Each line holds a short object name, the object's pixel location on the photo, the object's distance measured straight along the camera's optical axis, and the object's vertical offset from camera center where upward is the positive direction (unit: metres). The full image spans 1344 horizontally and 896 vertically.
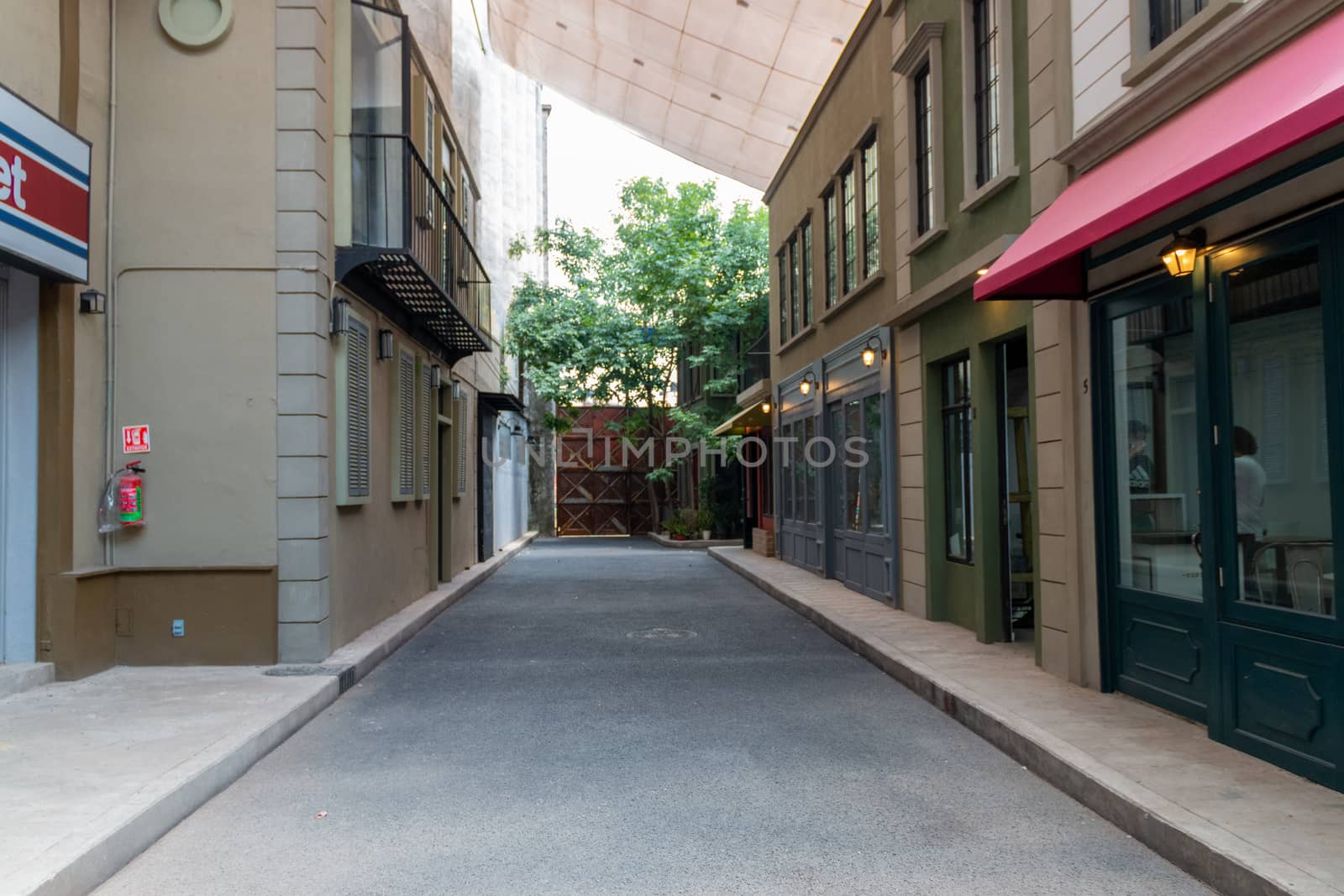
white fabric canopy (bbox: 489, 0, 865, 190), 22.66 +9.94
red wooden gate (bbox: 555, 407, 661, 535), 39.53 +0.13
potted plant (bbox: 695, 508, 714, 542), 30.38 -1.00
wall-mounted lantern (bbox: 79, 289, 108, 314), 8.27 +1.47
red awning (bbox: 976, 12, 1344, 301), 4.11 +1.49
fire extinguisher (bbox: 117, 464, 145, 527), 8.46 -0.03
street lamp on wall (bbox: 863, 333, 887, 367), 13.17 +1.63
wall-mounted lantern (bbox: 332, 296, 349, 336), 9.36 +1.52
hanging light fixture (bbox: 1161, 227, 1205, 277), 5.85 +1.23
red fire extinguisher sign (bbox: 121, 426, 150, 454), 8.64 +0.43
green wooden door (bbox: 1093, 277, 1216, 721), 6.15 -0.09
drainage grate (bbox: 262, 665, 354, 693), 8.27 -1.36
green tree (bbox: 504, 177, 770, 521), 29.77 +5.23
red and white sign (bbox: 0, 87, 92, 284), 7.04 +2.08
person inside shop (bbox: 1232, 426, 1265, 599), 5.49 -0.10
